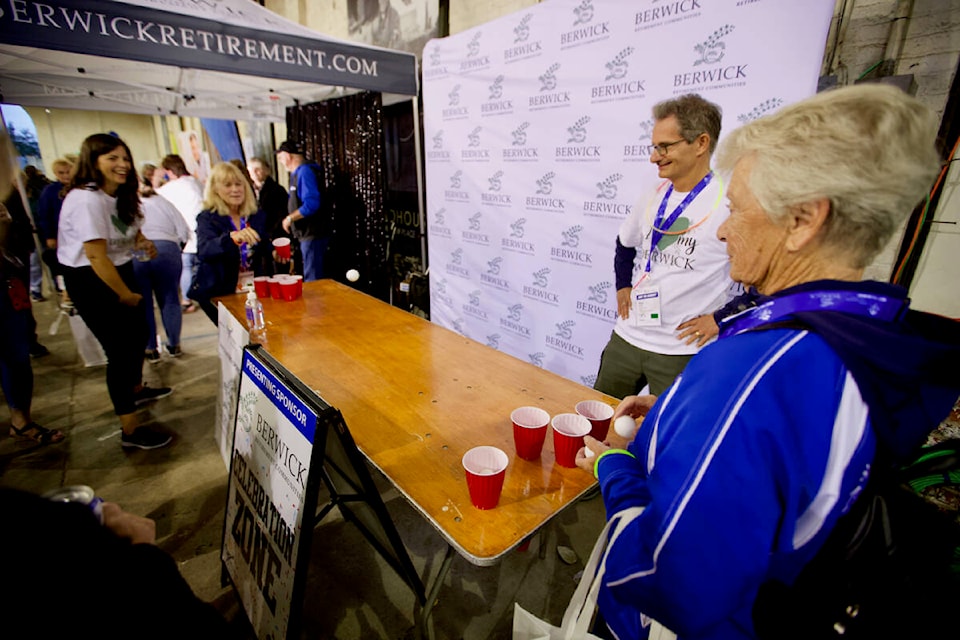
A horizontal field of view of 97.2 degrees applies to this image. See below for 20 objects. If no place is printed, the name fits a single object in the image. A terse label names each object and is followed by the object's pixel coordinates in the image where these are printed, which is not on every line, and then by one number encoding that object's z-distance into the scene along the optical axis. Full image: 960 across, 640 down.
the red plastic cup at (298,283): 2.69
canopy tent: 2.22
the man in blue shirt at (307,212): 4.83
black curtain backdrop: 4.93
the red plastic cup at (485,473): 0.98
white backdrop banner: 2.06
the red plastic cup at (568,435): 1.12
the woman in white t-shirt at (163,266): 3.66
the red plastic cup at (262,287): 2.75
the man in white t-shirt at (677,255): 1.73
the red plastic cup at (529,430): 1.15
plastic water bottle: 2.16
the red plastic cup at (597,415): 1.19
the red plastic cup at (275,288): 2.67
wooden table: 1.01
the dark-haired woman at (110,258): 2.25
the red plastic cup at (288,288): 2.64
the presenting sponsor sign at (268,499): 1.17
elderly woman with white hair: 0.58
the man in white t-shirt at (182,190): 5.18
